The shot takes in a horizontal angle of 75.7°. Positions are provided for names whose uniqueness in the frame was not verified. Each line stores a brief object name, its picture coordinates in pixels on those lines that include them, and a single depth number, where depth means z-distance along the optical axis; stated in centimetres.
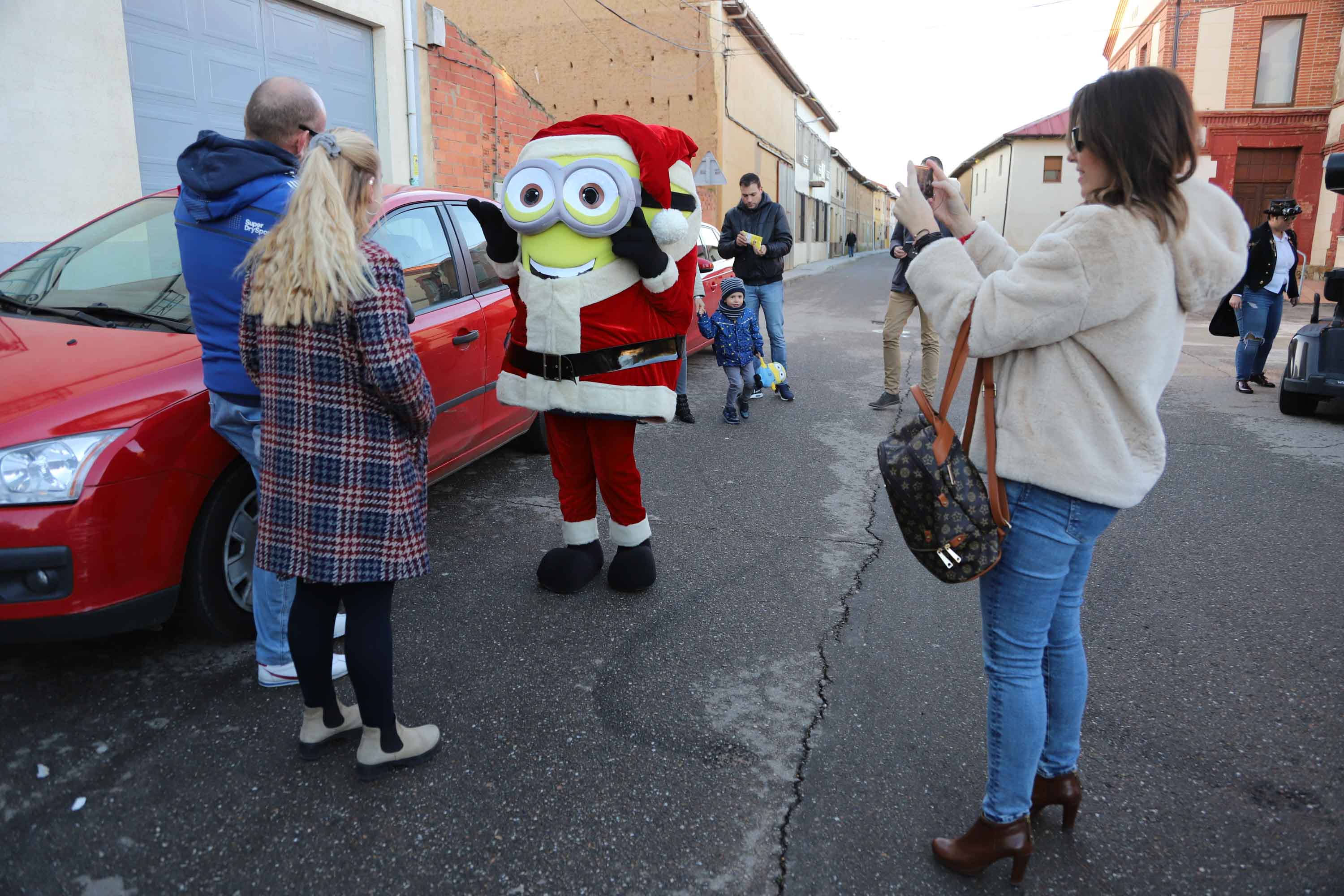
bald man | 248
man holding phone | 695
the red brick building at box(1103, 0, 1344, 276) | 2439
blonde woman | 209
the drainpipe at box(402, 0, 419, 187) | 1008
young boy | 676
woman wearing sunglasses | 174
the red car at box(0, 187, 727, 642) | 249
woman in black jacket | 799
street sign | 1731
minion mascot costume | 333
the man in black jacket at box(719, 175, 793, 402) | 724
